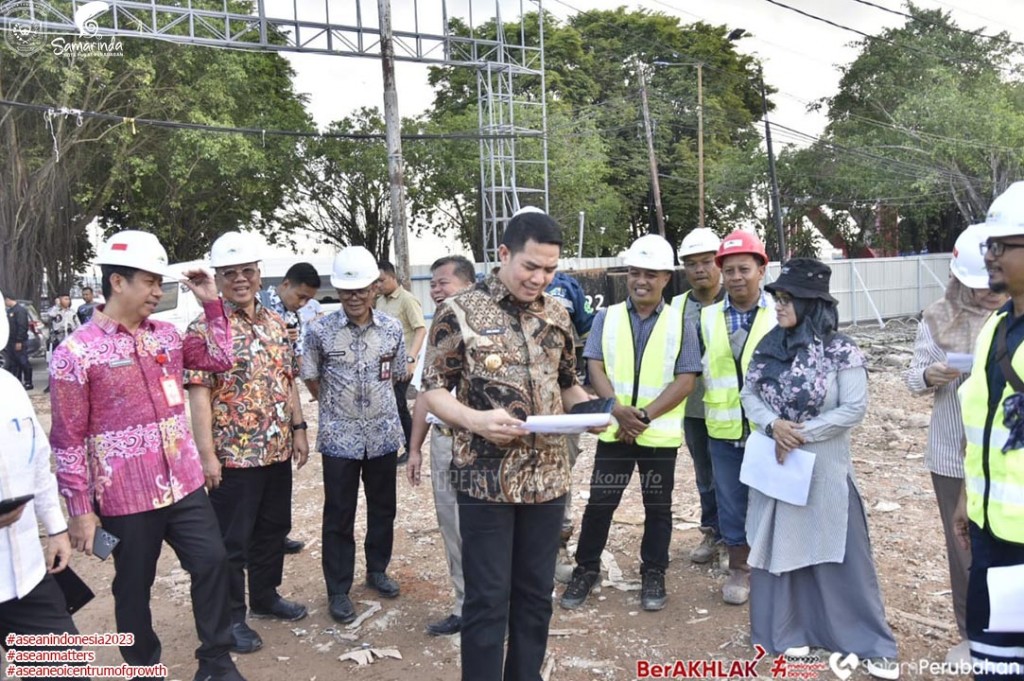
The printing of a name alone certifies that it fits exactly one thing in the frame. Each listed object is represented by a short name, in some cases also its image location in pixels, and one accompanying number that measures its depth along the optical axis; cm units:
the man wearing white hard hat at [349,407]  429
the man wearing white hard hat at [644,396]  416
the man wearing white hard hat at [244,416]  381
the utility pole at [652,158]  2533
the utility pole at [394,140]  1427
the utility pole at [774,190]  2456
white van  1519
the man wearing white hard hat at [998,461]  238
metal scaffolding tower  1332
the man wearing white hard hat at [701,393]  471
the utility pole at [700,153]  2646
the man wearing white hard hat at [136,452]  305
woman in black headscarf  351
